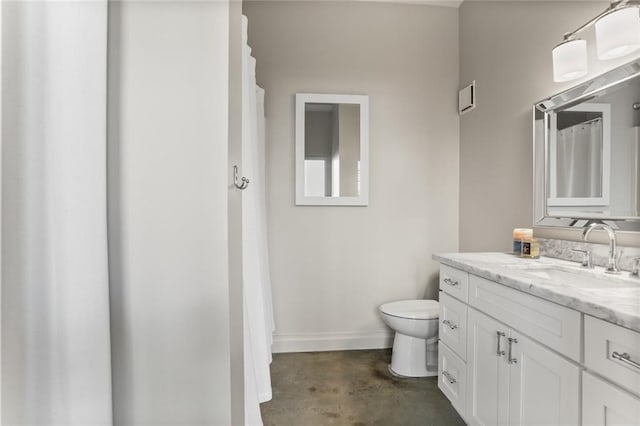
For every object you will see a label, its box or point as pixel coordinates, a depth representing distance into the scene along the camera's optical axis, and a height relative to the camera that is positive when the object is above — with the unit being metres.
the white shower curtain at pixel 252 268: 1.32 -0.27
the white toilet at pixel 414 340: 2.11 -0.87
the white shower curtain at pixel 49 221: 0.46 -0.02
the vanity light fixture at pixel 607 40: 1.25 +0.66
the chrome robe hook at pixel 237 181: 0.70 +0.06
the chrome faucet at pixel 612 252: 1.31 -0.18
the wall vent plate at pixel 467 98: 2.49 +0.81
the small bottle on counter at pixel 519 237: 1.79 -0.17
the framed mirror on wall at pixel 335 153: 2.63 +0.41
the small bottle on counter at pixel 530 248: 1.75 -0.22
